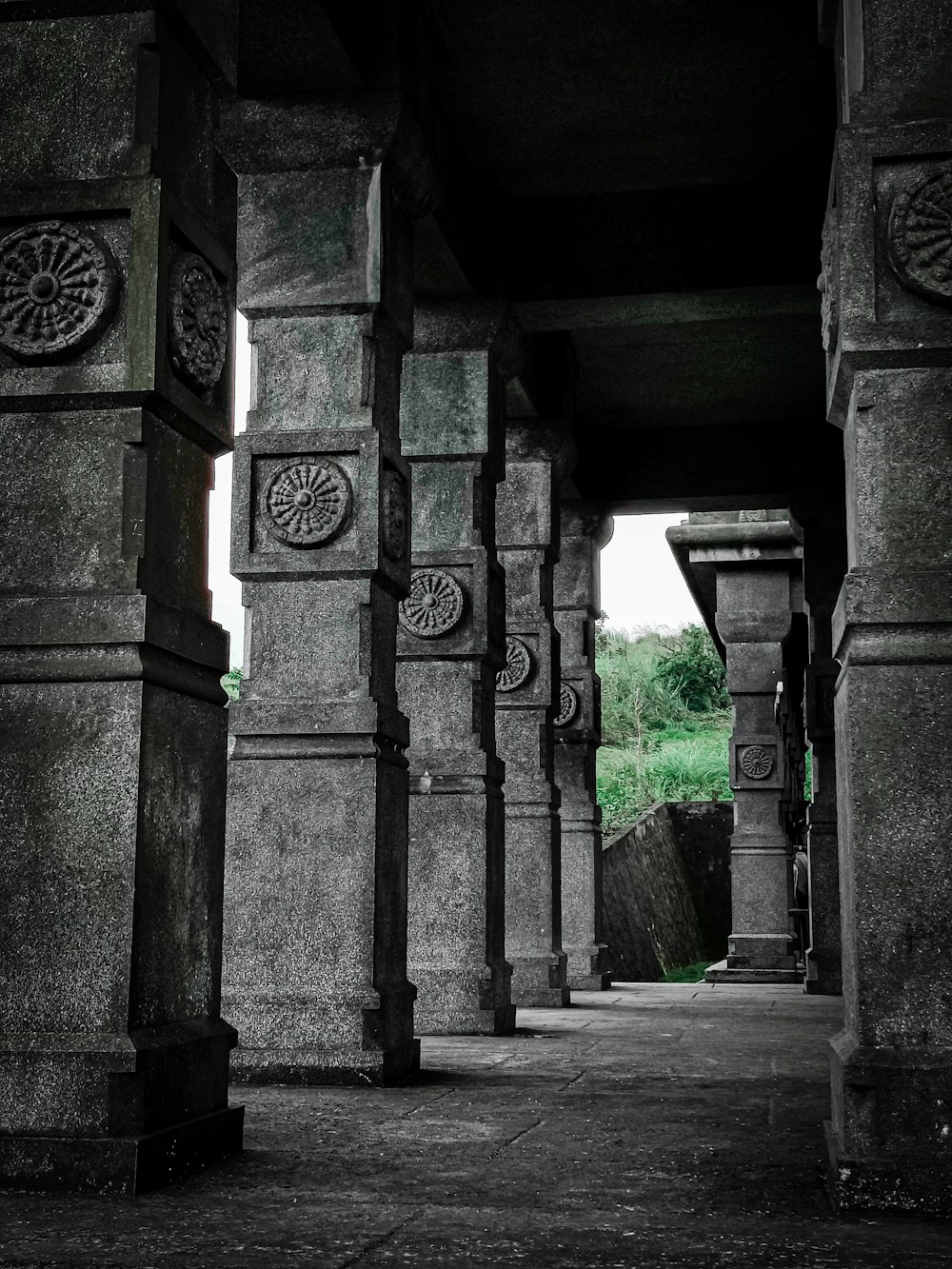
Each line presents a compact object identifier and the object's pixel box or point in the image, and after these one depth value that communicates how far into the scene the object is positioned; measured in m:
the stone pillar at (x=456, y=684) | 8.79
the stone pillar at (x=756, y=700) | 17.52
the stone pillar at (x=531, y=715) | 11.32
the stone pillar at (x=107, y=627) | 3.93
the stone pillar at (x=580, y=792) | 13.61
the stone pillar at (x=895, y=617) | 3.74
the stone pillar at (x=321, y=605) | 6.54
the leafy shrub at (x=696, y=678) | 41.59
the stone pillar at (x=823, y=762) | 13.52
